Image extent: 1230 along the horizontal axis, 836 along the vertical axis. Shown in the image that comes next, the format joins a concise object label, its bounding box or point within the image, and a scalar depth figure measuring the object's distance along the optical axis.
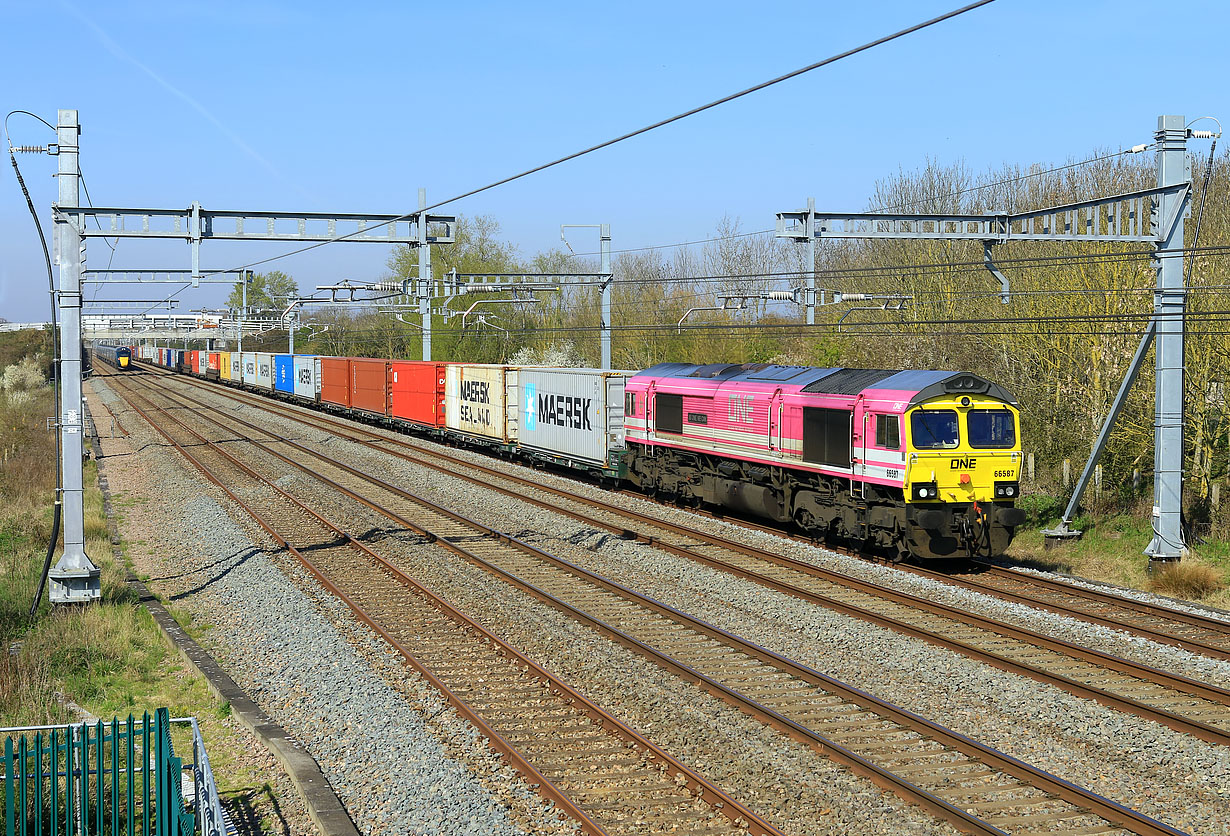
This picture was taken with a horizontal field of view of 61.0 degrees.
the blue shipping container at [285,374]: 61.12
